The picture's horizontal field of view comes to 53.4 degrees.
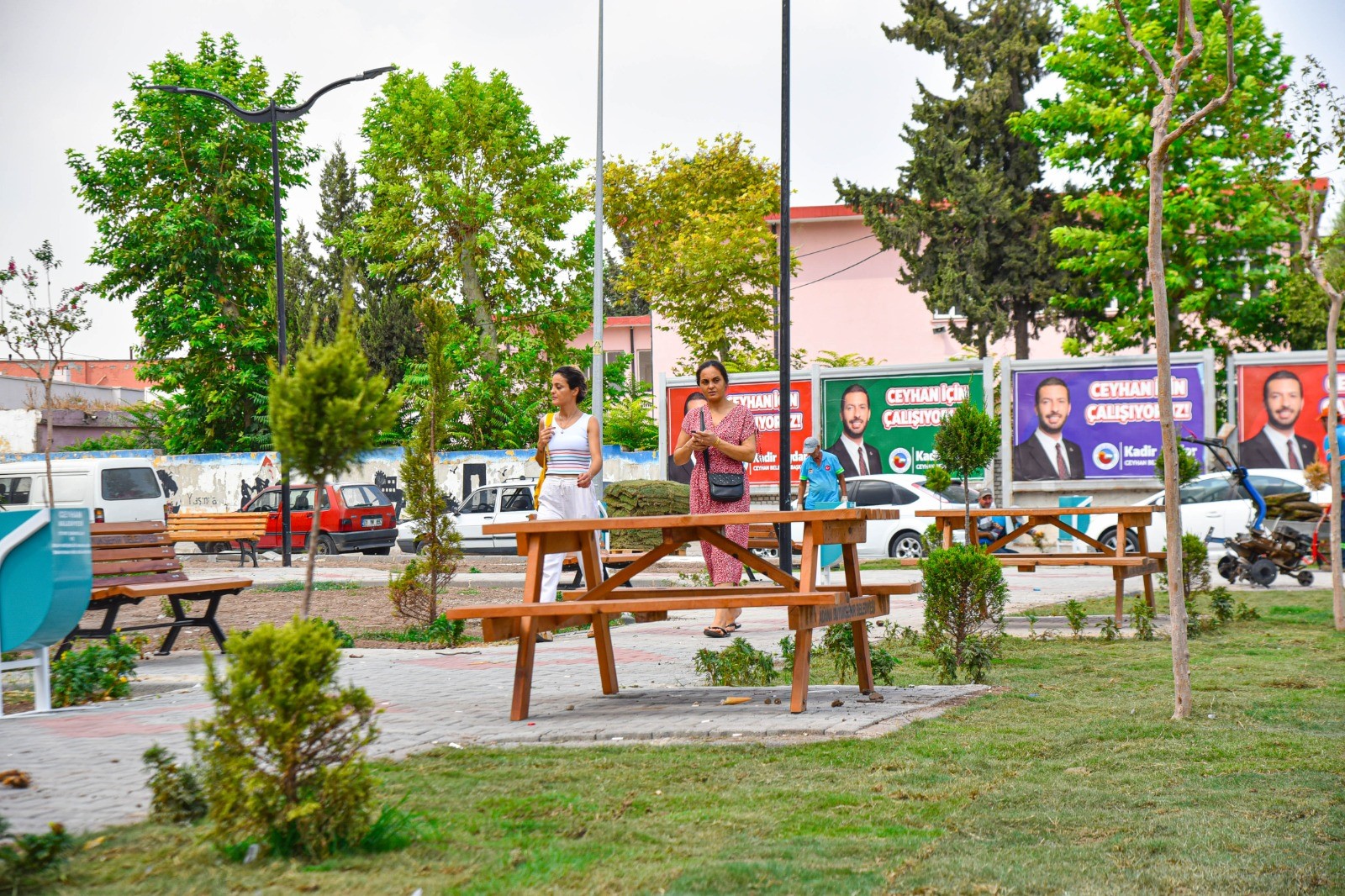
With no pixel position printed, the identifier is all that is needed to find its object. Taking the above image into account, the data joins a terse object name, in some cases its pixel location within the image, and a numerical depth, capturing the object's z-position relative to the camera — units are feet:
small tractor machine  54.34
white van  86.94
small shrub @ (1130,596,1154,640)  34.27
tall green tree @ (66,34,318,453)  141.79
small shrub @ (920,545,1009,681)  27.20
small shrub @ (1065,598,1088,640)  34.83
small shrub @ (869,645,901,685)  24.99
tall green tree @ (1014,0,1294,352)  102.22
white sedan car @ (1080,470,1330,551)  67.87
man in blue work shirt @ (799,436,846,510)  53.62
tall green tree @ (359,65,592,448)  140.67
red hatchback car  99.25
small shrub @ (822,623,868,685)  25.77
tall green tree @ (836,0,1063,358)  122.93
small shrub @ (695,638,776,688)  25.99
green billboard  93.86
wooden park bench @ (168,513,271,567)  87.56
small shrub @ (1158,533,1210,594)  40.91
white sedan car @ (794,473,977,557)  79.66
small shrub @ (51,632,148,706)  26.14
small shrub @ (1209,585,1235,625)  38.29
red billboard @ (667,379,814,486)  97.14
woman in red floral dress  31.78
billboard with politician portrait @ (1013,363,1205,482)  88.63
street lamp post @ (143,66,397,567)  82.74
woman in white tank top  34.71
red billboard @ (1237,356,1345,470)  86.22
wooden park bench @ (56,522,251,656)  30.81
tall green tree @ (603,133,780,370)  122.62
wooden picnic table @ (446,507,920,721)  21.33
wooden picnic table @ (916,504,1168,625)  38.37
